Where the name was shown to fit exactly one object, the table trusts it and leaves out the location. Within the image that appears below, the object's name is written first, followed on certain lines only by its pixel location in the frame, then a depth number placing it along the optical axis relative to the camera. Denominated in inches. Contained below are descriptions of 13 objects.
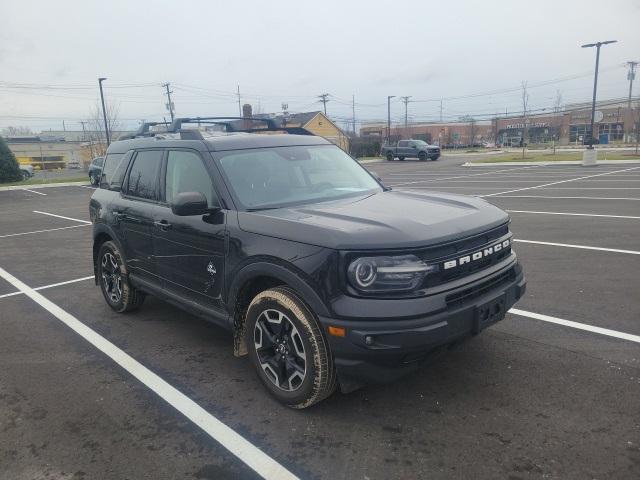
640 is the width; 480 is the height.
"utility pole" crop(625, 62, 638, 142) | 2431.1
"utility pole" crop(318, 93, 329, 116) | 2832.2
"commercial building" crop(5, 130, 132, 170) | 2443.4
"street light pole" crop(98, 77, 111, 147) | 1462.4
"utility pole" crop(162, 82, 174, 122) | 2196.1
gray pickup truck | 1685.3
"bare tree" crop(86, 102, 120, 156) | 2175.6
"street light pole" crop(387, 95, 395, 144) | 2717.5
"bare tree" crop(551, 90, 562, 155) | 3154.5
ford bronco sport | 114.7
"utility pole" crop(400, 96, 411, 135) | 3489.2
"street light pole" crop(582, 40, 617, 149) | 1113.4
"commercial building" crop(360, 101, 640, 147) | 3139.8
